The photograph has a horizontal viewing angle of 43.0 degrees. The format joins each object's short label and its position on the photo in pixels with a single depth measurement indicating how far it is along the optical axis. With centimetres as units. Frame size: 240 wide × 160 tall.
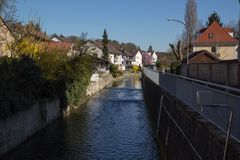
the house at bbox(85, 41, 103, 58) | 8364
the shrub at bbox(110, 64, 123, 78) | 7022
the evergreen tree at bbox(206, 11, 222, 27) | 7364
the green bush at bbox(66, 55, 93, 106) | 2659
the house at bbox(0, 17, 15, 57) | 2514
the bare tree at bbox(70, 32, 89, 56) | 2929
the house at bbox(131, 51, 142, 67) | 12819
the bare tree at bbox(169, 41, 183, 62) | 4492
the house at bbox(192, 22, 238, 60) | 5838
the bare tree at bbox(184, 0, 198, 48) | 6333
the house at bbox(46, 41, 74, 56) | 2627
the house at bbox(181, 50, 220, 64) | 3884
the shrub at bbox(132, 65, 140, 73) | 9934
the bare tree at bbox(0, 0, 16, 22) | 2306
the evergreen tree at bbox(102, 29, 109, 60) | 8302
